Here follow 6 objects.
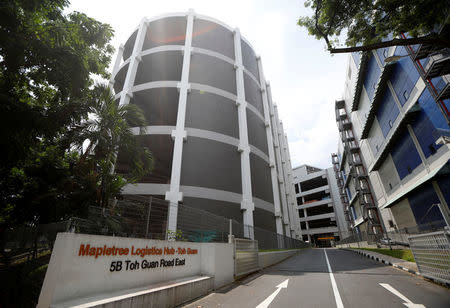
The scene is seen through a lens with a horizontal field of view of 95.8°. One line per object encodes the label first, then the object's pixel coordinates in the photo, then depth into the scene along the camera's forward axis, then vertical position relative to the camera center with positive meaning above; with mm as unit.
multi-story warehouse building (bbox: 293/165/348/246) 58938 +10082
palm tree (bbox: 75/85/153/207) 9891 +5090
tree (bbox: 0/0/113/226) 6695 +5553
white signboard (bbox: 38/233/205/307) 3646 -388
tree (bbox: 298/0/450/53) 6724 +7917
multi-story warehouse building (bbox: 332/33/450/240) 14672 +9776
